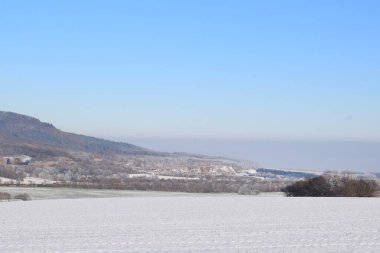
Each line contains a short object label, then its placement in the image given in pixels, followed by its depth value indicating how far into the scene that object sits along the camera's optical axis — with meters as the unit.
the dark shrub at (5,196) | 56.83
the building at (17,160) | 152.38
